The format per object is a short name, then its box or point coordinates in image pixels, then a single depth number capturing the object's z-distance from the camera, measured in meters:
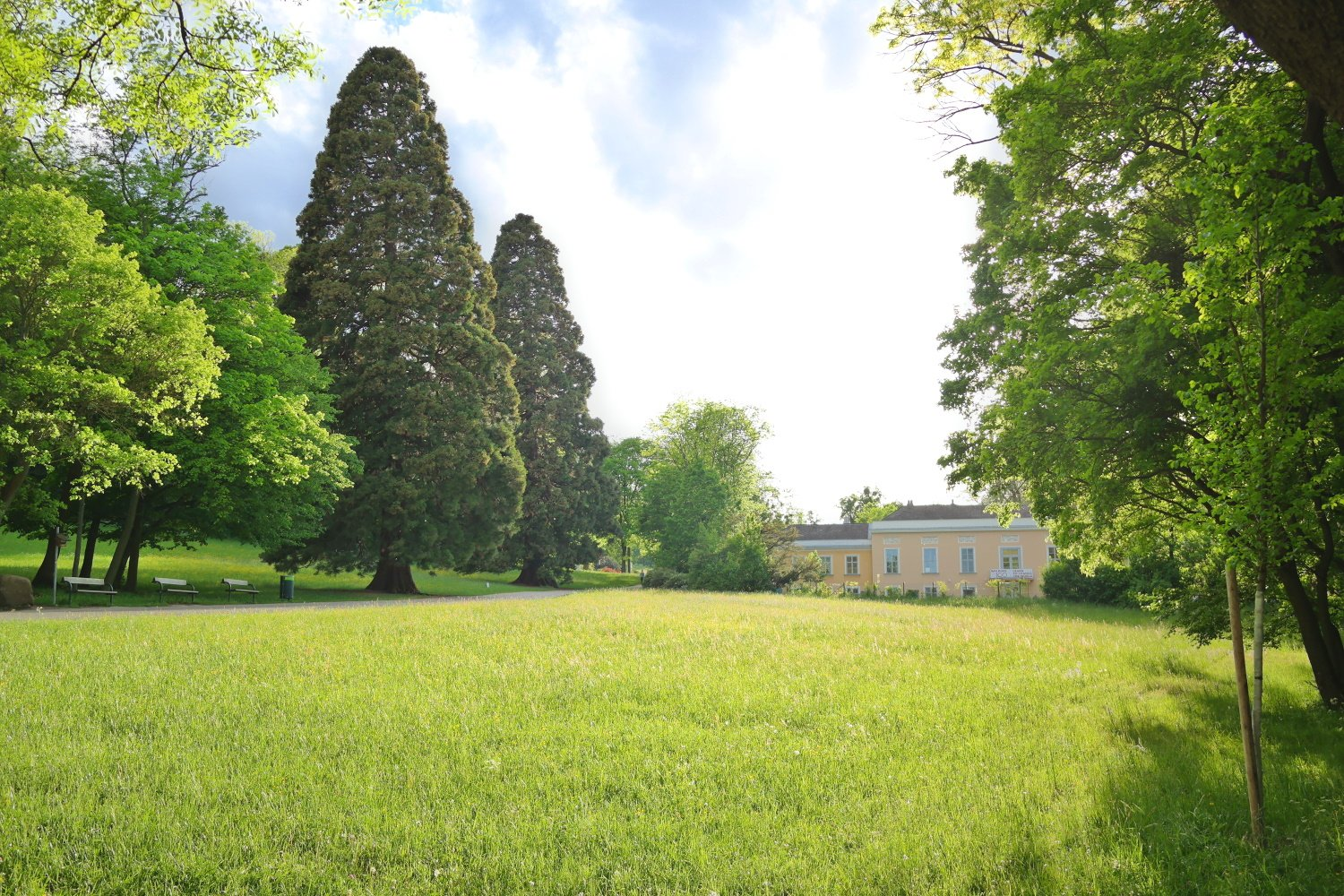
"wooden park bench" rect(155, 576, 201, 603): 21.44
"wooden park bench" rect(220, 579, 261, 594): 24.53
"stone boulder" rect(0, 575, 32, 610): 17.44
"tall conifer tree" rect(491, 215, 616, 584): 44.47
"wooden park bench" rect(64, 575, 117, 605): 19.68
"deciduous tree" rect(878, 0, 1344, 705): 5.03
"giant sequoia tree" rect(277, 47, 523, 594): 29.30
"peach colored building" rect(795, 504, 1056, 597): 51.06
